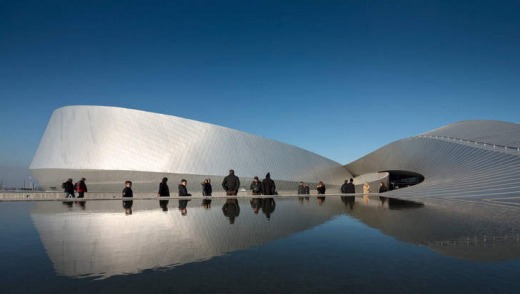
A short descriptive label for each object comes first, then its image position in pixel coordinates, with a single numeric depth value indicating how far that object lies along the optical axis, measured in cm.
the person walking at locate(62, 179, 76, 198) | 1373
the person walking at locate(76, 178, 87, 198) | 1315
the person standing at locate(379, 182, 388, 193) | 2078
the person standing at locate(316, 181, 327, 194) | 1538
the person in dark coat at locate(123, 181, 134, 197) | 1213
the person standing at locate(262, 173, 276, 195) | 1349
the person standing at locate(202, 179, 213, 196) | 1350
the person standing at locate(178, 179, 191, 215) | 1257
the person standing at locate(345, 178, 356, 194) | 1702
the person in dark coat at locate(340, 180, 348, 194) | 1709
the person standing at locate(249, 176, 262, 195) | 1355
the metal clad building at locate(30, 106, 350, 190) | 2595
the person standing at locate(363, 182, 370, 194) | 1870
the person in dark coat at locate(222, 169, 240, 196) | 1238
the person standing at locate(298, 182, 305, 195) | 1931
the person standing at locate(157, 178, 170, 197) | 1215
